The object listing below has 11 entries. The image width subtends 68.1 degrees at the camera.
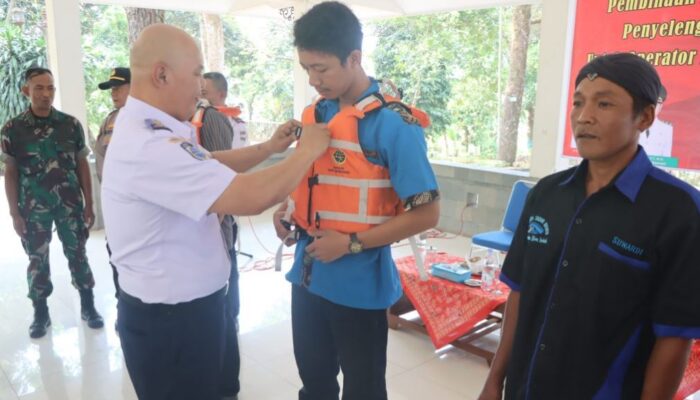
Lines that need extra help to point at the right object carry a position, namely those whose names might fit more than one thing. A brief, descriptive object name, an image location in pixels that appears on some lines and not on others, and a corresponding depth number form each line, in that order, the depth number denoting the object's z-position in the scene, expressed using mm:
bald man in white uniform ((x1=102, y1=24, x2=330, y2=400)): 1296
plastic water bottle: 3021
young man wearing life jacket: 1511
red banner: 3992
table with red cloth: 2951
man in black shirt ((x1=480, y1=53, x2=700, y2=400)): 1050
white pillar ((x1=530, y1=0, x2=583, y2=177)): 4848
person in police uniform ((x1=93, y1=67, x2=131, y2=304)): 3064
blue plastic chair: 4012
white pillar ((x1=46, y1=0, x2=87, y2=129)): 5223
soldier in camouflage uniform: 3238
